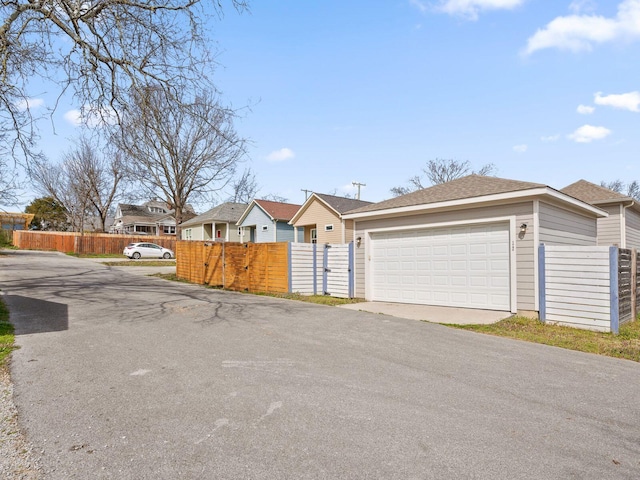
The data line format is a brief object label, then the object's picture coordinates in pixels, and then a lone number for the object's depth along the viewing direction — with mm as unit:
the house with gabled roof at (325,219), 22519
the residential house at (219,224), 35062
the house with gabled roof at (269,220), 28000
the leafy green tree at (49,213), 53594
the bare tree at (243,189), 49344
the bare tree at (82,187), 42000
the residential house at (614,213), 14922
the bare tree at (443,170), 44047
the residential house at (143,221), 54500
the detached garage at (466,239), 8945
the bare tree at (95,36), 8992
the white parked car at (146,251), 32419
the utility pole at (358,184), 39000
